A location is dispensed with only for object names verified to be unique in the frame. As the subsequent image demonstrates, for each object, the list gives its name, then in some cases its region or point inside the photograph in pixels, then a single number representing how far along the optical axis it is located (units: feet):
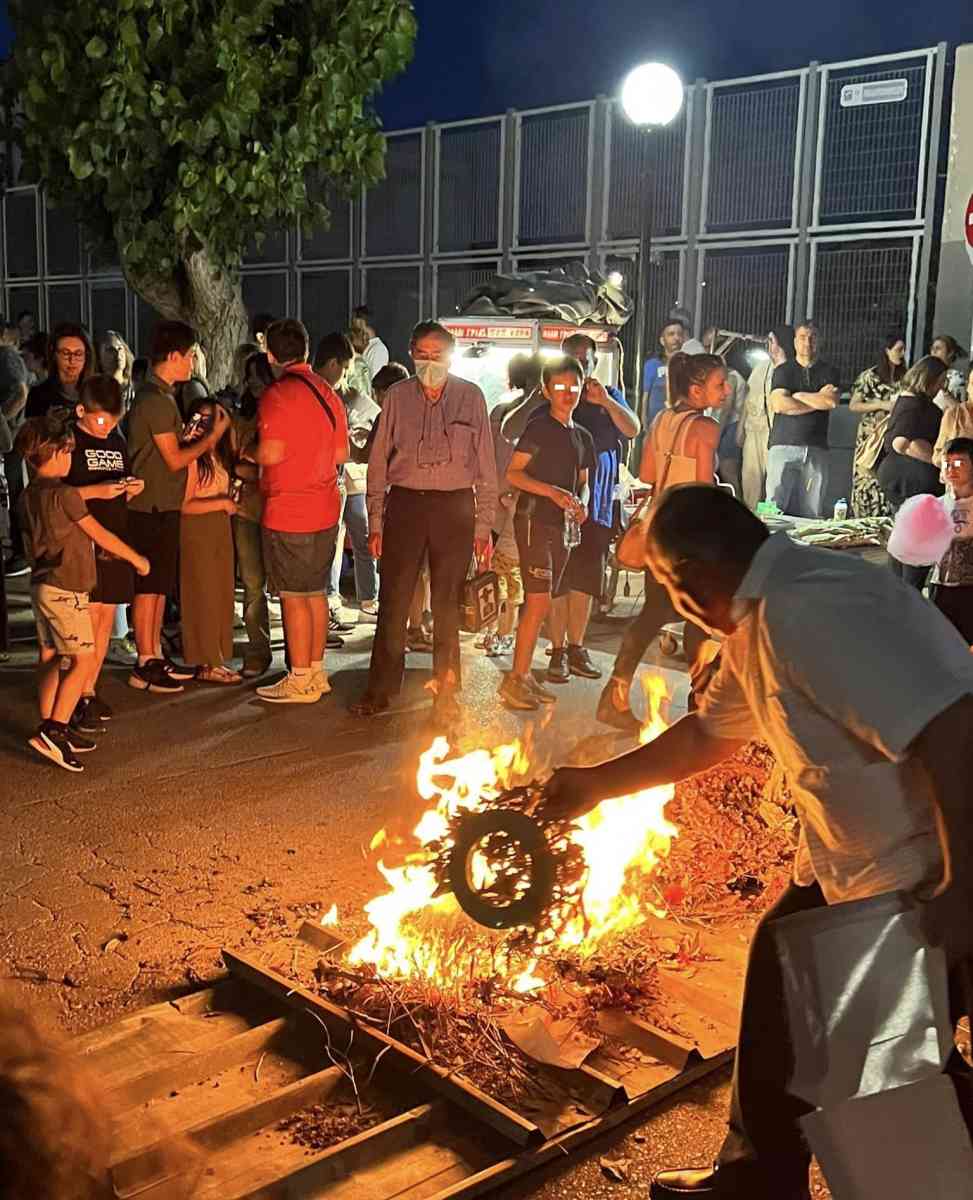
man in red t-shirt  26.73
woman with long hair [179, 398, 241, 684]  27.94
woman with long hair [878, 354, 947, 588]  36.11
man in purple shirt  26.09
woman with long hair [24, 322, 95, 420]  29.22
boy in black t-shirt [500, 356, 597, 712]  27.78
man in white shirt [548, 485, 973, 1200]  9.21
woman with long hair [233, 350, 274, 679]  29.12
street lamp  40.47
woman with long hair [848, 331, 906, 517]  42.57
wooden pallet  11.46
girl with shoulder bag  26.43
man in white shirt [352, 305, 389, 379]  43.57
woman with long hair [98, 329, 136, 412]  32.91
